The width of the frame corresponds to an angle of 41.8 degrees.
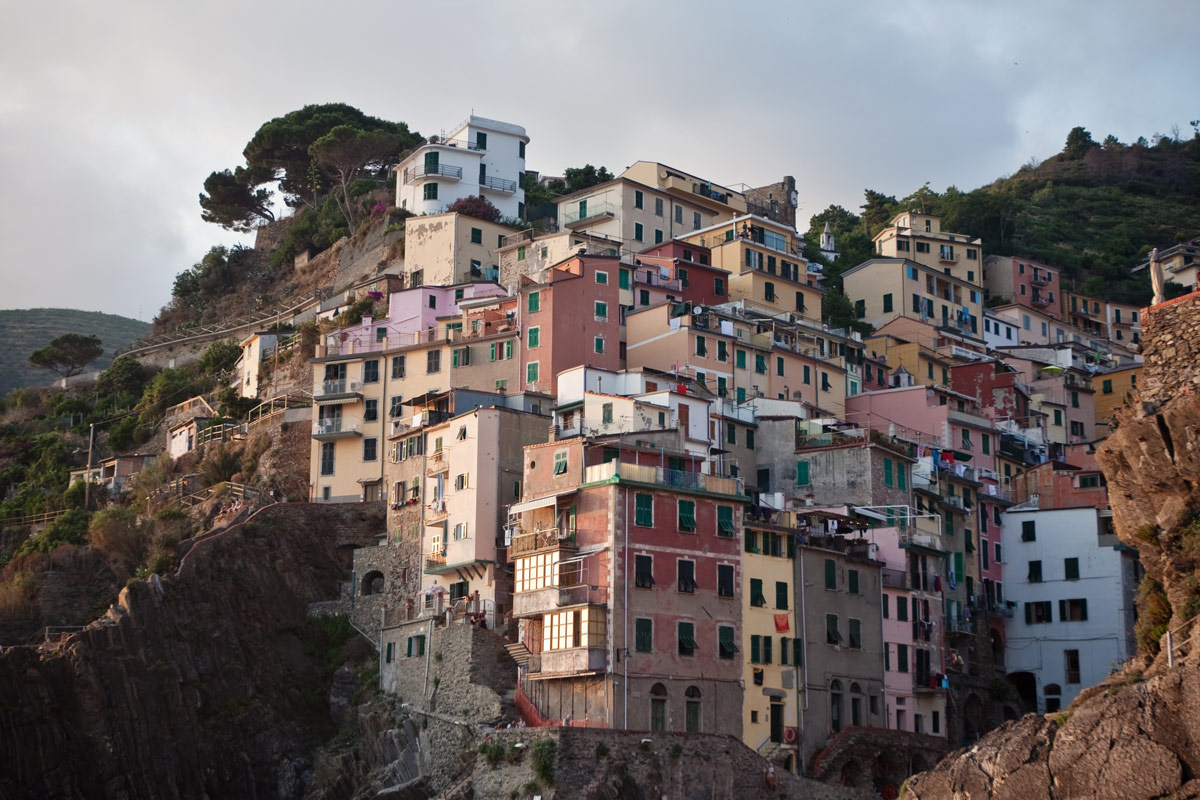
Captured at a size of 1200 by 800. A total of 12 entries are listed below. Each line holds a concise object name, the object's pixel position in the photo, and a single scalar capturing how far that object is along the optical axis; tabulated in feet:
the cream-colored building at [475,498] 204.74
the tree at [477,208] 312.91
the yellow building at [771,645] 186.39
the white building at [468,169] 328.90
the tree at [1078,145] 533.55
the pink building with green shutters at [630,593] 179.52
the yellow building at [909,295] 326.65
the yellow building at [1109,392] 305.94
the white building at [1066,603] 222.69
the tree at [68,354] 376.89
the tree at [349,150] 364.58
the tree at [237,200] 387.96
